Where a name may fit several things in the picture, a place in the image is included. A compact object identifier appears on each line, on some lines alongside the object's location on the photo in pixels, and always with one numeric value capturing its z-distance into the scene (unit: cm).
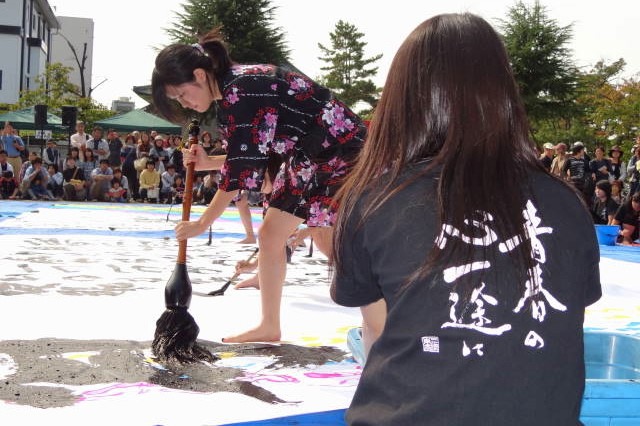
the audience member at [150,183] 1395
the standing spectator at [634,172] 1069
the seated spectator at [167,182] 1411
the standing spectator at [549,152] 1165
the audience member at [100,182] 1380
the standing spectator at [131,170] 1460
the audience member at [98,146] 1438
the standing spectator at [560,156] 1146
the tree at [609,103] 2272
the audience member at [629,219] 905
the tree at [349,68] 4259
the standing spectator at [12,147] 1413
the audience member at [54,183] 1378
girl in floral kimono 282
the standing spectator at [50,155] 1485
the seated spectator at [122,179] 1405
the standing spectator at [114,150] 1492
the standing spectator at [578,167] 1116
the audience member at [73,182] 1361
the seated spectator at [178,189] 1359
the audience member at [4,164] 1338
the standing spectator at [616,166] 1252
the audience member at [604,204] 1039
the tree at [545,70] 2662
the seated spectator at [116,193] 1396
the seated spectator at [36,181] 1343
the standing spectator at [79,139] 1421
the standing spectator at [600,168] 1227
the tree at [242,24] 3077
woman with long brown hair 104
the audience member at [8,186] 1341
